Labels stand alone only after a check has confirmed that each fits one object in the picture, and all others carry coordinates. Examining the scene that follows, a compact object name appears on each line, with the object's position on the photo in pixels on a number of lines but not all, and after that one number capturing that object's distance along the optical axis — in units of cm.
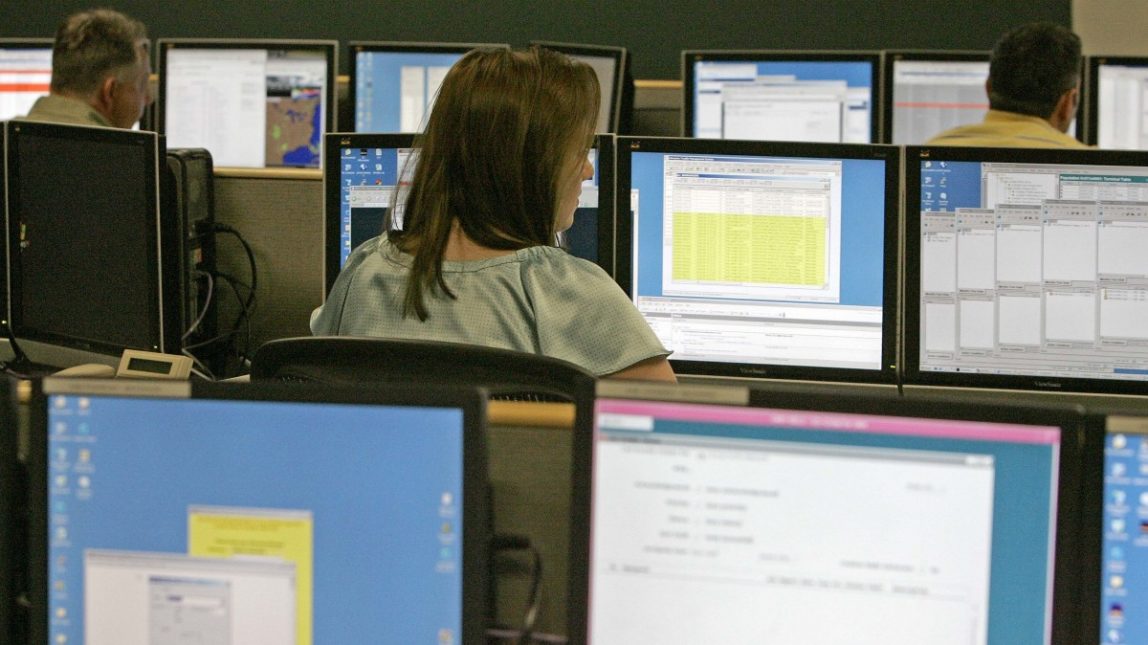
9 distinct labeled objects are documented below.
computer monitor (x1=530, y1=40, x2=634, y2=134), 726
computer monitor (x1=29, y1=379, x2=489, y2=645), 177
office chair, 224
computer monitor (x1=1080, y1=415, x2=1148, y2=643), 167
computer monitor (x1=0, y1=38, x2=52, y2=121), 800
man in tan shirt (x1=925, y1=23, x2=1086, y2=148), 546
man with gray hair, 586
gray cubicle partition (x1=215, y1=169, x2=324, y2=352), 505
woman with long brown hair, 307
